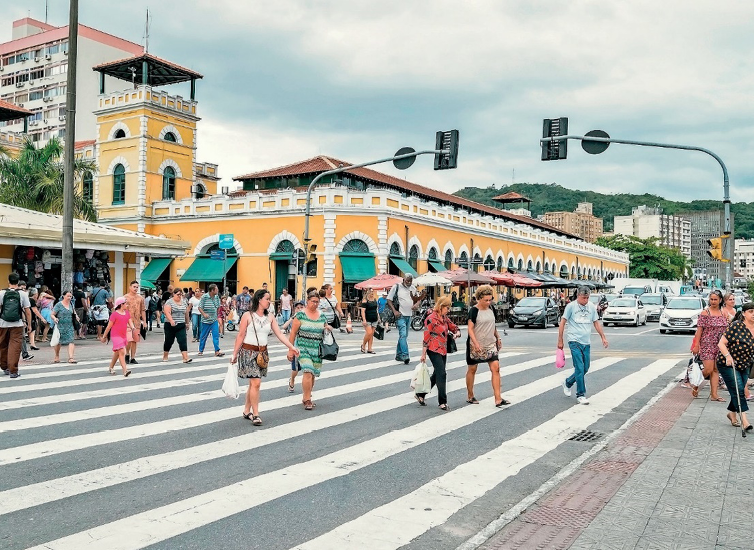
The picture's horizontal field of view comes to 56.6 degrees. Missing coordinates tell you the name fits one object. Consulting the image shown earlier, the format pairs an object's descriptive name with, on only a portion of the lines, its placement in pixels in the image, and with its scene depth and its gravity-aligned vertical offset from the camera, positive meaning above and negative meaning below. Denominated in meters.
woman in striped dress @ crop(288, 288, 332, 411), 9.52 -0.68
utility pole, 16.72 +3.32
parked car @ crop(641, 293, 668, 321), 37.84 -0.62
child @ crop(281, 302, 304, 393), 11.02 -1.31
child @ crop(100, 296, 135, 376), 12.80 -0.78
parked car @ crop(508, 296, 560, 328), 32.41 -0.99
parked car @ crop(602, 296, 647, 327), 33.78 -0.95
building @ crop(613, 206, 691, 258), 188.75 +18.84
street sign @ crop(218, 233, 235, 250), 29.16 +2.00
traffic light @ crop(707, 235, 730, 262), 18.06 +1.19
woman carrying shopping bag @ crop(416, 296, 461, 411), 9.82 -0.72
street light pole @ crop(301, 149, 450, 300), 20.47 +4.14
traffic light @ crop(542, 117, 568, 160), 18.20 +3.97
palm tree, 36.47 +5.63
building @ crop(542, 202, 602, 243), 173.25 +18.10
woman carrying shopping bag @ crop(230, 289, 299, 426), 8.60 -0.78
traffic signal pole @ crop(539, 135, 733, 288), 17.48 +3.08
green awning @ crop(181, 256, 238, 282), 38.75 +1.08
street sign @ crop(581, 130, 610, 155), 17.91 +3.82
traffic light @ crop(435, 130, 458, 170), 20.11 +4.14
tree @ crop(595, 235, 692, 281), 105.69 +5.13
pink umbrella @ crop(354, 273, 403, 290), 31.22 +0.39
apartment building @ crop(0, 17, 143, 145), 70.38 +22.41
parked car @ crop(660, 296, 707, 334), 28.20 -0.90
